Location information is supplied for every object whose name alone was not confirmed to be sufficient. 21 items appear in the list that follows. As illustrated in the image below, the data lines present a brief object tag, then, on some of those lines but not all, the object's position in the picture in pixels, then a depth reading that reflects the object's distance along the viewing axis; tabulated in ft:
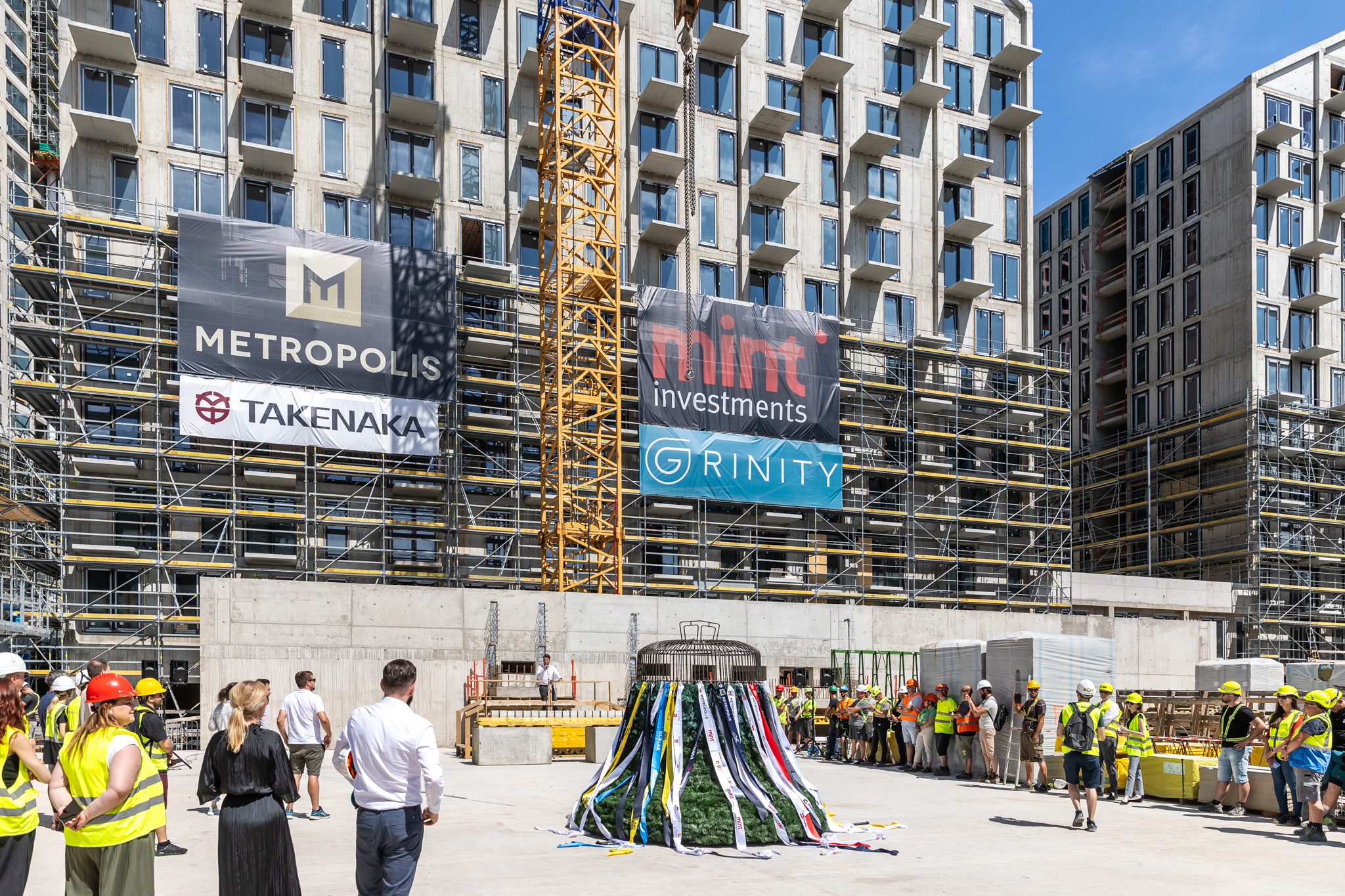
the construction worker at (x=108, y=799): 22.76
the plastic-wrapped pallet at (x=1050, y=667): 67.46
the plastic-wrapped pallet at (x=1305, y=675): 97.04
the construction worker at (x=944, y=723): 72.59
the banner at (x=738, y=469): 140.87
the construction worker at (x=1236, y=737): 51.52
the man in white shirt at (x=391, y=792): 23.62
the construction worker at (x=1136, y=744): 58.23
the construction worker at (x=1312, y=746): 46.37
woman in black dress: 24.75
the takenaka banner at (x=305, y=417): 120.37
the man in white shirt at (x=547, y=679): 95.55
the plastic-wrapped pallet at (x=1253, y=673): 91.76
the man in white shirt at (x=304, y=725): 47.60
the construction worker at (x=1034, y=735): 62.44
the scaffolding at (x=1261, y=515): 179.42
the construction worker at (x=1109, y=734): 51.47
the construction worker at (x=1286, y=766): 49.29
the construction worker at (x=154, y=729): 36.65
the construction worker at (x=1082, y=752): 47.52
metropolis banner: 121.39
